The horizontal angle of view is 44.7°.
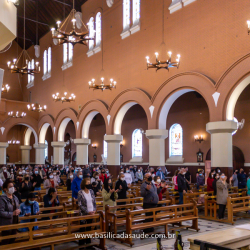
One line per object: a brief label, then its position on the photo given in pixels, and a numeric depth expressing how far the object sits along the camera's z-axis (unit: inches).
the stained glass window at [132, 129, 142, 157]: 821.2
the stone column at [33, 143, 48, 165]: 993.5
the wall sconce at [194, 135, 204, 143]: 658.2
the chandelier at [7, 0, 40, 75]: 550.4
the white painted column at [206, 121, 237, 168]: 442.3
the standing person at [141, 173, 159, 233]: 282.5
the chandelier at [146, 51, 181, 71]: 438.9
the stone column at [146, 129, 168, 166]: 554.4
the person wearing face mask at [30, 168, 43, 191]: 444.5
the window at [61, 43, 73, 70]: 853.2
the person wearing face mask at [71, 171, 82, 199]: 343.4
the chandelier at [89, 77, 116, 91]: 559.9
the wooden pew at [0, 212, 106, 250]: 202.7
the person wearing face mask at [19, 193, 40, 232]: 245.0
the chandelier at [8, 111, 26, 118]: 893.2
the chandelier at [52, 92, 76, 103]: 690.2
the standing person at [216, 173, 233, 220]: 345.4
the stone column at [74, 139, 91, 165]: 770.1
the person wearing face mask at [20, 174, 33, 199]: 341.1
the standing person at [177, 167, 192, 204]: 377.1
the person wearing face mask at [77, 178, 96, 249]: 247.3
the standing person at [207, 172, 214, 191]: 401.1
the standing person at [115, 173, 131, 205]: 316.8
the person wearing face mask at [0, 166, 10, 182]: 553.6
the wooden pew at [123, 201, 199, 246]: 256.1
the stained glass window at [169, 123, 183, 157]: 712.4
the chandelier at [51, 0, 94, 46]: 404.8
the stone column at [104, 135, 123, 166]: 661.9
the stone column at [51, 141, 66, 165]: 879.1
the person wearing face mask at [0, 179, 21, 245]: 205.0
